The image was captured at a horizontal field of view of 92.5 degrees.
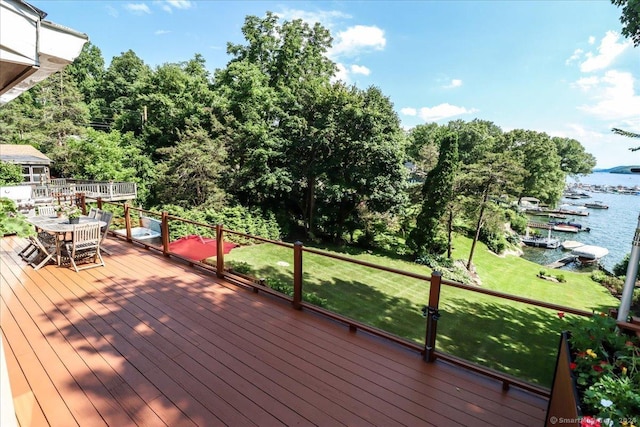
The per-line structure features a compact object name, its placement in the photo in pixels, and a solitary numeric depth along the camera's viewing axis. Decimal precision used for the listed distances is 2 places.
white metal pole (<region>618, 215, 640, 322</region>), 1.83
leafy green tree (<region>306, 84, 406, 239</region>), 14.83
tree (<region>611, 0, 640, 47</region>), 4.64
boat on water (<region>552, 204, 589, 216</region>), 35.78
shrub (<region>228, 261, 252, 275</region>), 7.77
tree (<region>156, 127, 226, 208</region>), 14.98
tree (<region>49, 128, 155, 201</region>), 17.66
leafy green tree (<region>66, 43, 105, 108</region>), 30.89
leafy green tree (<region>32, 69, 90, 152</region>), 21.36
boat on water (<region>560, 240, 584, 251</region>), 21.65
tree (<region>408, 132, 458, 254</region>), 14.54
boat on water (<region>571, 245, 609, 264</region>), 19.12
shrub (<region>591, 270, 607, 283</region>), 14.96
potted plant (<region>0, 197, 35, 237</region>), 2.02
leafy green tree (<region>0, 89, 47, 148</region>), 20.98
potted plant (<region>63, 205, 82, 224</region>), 5.02
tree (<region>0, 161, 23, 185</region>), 15.22
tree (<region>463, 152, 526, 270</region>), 14.23
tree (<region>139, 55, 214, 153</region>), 18.60
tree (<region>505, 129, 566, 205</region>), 28.69
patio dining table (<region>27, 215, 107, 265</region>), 4.69
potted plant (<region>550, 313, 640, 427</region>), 1.22
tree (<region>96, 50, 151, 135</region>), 22.81
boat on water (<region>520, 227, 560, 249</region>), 22.67
